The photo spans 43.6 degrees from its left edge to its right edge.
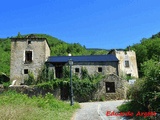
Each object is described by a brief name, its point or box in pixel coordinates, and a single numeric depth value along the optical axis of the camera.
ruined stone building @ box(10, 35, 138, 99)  29.09
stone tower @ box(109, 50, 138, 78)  34.59
